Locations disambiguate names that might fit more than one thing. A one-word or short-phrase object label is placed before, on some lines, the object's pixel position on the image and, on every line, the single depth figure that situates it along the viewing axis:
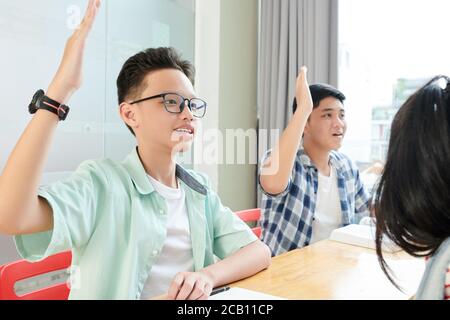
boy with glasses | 0.76
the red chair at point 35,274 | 0.95
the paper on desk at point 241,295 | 0.87
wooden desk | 0.93
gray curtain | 2.60
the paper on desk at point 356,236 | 1.36
